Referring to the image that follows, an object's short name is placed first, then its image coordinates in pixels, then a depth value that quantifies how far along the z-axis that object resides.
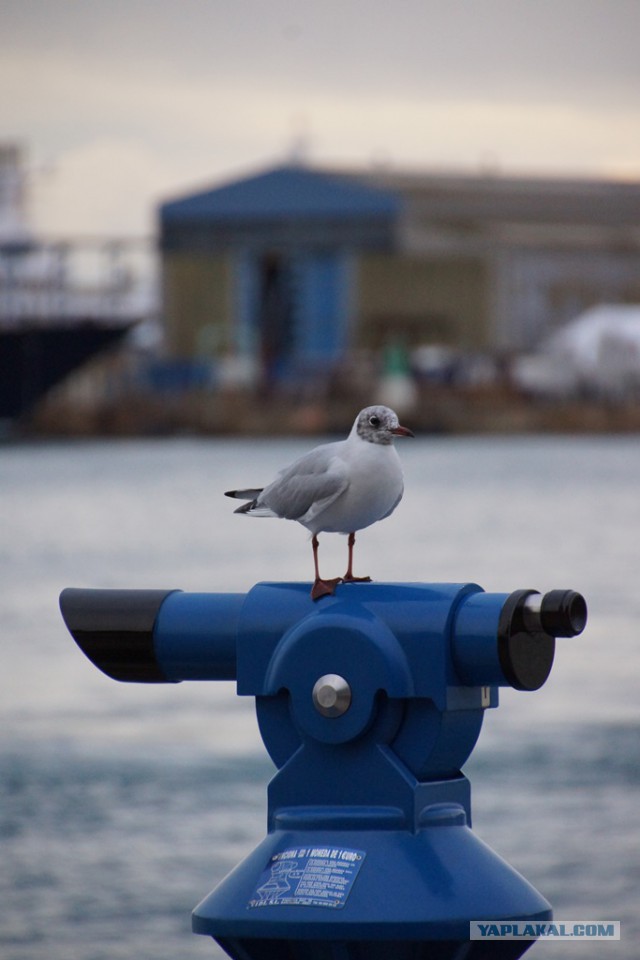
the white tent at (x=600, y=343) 121.56
